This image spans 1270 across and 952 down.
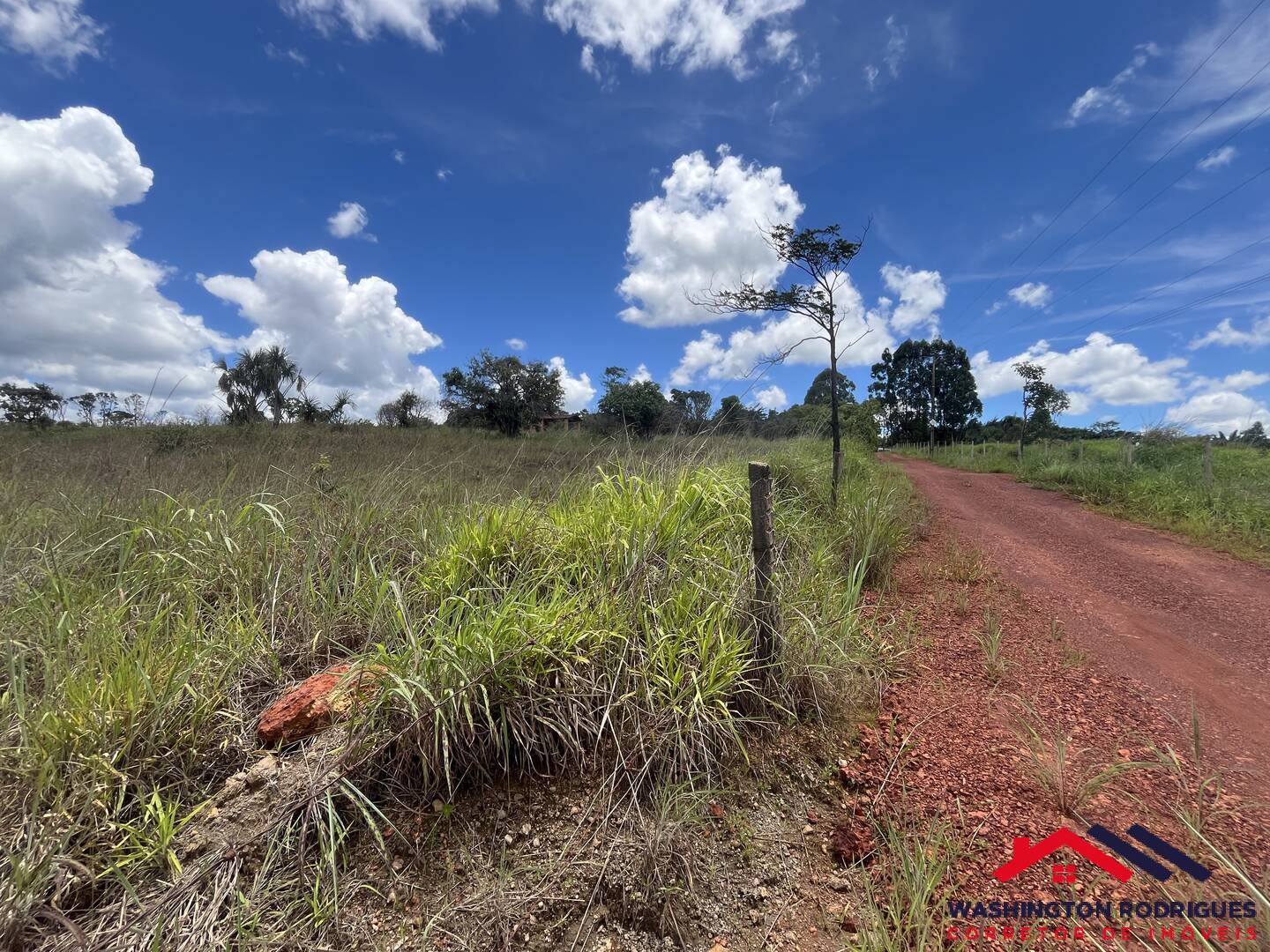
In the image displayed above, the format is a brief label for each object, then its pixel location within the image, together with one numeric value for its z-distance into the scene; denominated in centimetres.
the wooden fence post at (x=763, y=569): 228
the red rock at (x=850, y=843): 166
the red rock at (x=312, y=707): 184
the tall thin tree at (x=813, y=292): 602
